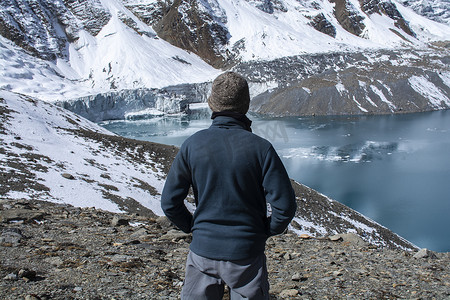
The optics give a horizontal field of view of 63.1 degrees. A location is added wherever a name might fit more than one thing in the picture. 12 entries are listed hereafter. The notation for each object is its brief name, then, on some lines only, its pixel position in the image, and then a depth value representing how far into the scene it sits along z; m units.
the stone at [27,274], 3.38
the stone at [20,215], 5.57
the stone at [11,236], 4.50
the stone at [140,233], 5.57
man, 2.12
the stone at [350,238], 6.19
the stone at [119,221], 6.22
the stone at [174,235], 5.50
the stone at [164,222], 6.61
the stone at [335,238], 6.33
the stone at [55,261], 3.90
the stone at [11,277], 3.31
